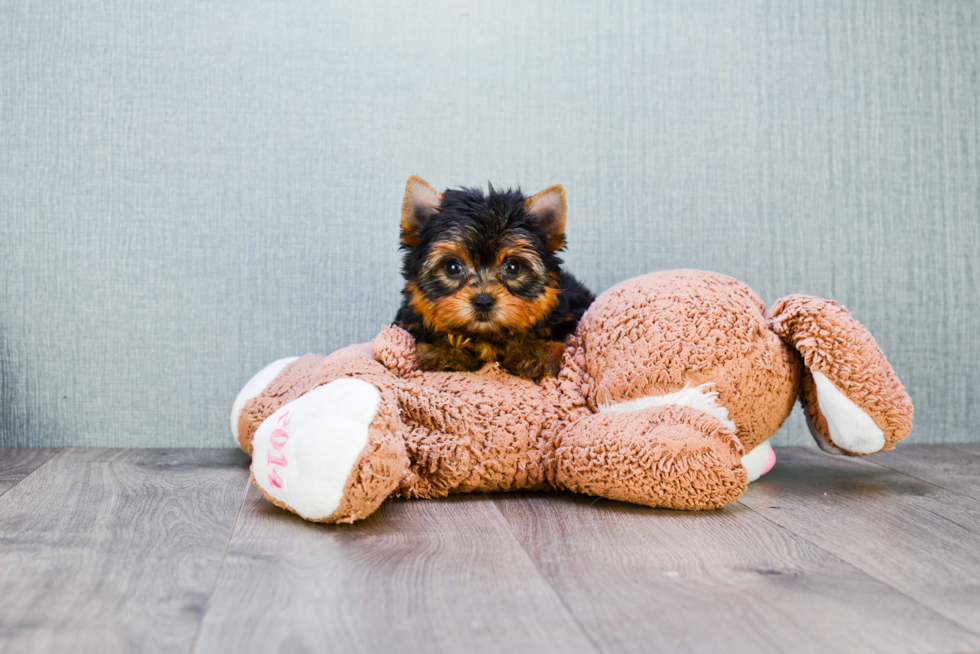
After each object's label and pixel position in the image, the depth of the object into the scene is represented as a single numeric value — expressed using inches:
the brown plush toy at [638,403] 19.3
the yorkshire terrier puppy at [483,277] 20.6
